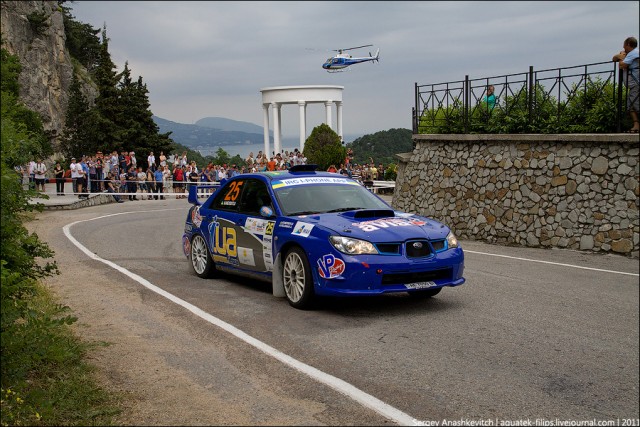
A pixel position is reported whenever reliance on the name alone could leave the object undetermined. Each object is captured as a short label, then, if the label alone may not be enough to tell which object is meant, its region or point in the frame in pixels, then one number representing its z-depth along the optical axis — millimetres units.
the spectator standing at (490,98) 17417
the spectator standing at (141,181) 33156
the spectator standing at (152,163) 35169
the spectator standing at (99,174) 32094
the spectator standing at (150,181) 34062
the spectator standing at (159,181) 34219
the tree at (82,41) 78438
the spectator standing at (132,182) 33000
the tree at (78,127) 55875
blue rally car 7660
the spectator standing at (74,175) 30906
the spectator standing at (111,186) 31750
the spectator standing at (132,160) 33559
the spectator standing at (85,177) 31125
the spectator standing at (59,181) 32372
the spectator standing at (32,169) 27969
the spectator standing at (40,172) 28036
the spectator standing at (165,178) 34438
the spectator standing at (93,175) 31844
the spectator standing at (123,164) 33688
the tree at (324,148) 45719
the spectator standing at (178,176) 34906
